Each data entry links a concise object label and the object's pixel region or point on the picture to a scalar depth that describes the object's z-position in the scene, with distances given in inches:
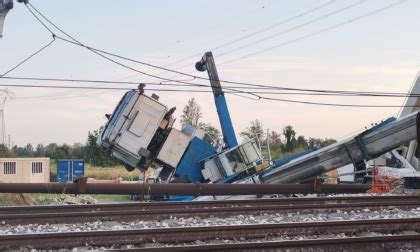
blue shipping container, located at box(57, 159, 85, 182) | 1536.0
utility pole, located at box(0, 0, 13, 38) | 620.7
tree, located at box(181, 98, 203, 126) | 3033.5
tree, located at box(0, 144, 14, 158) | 2104.1
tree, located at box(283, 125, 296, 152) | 2685.5
